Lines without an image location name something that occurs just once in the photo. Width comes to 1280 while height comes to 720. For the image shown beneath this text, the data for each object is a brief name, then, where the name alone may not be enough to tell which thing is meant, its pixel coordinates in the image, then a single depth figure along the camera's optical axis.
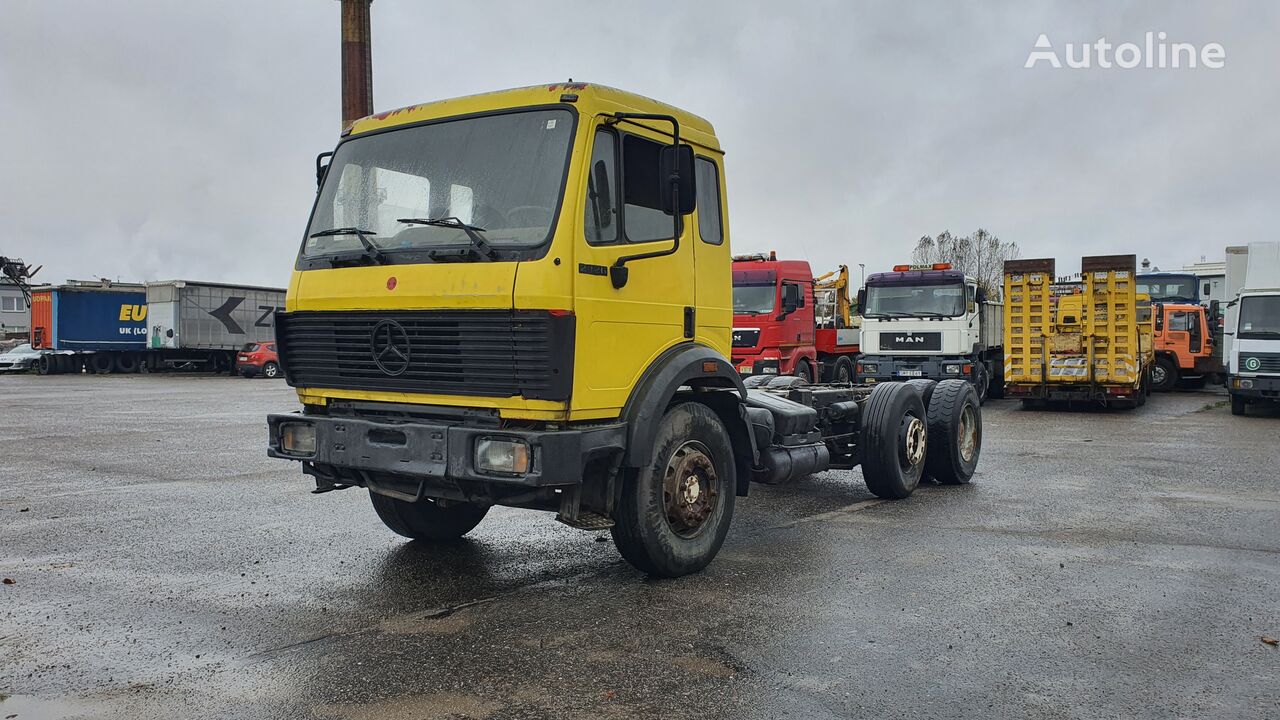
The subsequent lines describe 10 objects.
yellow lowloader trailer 19.70
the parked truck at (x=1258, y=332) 17.88
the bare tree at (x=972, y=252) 61.62
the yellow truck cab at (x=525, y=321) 5.17
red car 38.94
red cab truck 19.38
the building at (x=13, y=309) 69.56
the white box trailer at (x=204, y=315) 40.12
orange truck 25.89
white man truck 20.59
